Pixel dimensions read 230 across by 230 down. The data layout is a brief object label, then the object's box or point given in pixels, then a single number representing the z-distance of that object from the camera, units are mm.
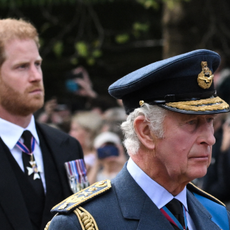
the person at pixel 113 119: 10711
